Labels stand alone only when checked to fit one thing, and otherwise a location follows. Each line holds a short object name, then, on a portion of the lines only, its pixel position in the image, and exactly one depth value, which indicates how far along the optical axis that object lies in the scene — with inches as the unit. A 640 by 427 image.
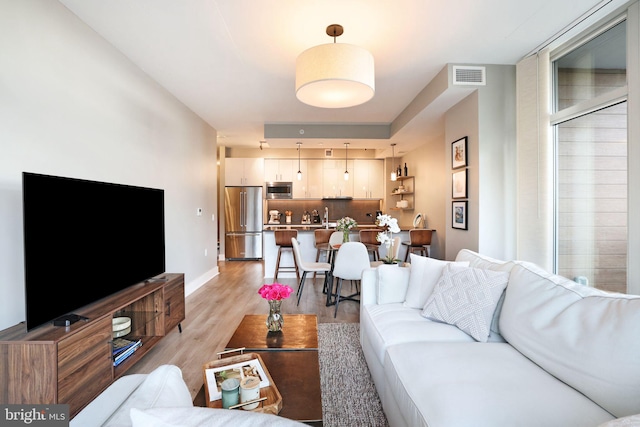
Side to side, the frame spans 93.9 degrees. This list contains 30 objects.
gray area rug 69.9
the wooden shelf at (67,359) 59.2
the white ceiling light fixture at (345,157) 295.7
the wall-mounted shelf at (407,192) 268.5
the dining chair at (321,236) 201.5
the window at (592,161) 92.0
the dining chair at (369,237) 193.0
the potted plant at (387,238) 118.0
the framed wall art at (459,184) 138.3
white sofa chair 19.6
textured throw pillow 72.3
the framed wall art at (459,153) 137.6
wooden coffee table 48.7
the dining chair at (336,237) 181.1
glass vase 77.6
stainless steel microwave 295.0
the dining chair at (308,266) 153.6
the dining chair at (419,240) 201.2
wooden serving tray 46.1
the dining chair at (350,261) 137.4
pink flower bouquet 76.5
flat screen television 63.1
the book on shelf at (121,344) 83.6
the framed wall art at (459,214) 138.3
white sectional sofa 44.2
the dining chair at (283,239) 196.4
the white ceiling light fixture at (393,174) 256.8
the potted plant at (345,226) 166.7
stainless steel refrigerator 286.5
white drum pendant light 82.8
